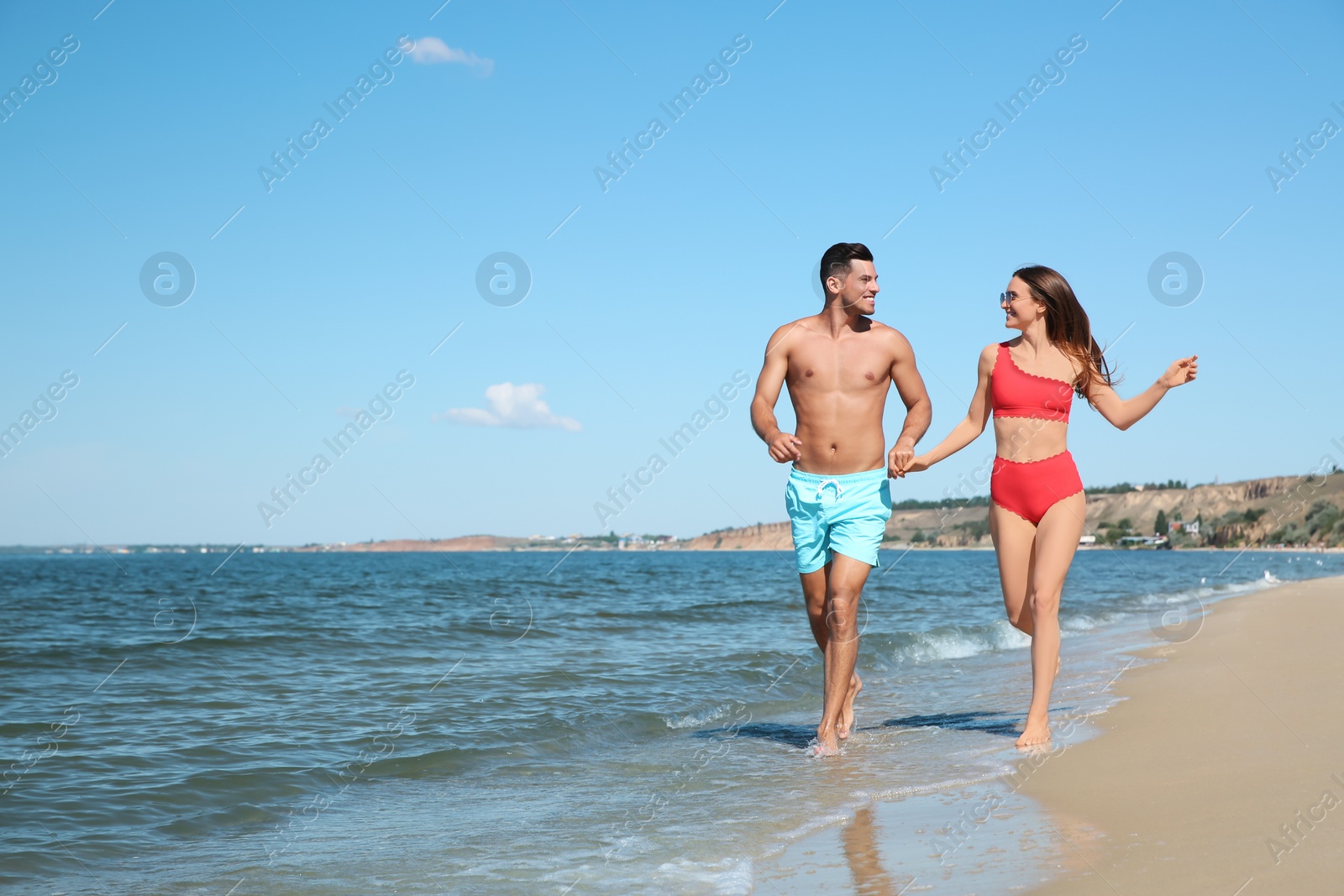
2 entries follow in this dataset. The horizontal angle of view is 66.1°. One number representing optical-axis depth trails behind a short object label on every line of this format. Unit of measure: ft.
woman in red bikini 15.67
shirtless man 16.74
